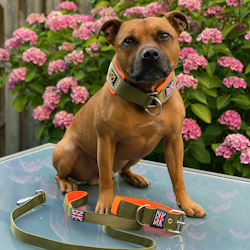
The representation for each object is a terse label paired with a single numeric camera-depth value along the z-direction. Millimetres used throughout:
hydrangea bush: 2252
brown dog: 1215
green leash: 1082
